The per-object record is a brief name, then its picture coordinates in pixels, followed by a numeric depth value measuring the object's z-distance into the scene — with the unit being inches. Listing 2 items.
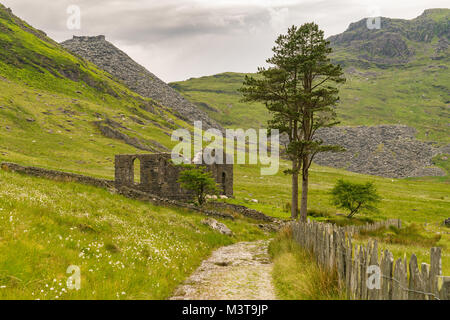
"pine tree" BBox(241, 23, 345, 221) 1213.7
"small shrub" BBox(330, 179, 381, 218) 1589.6
